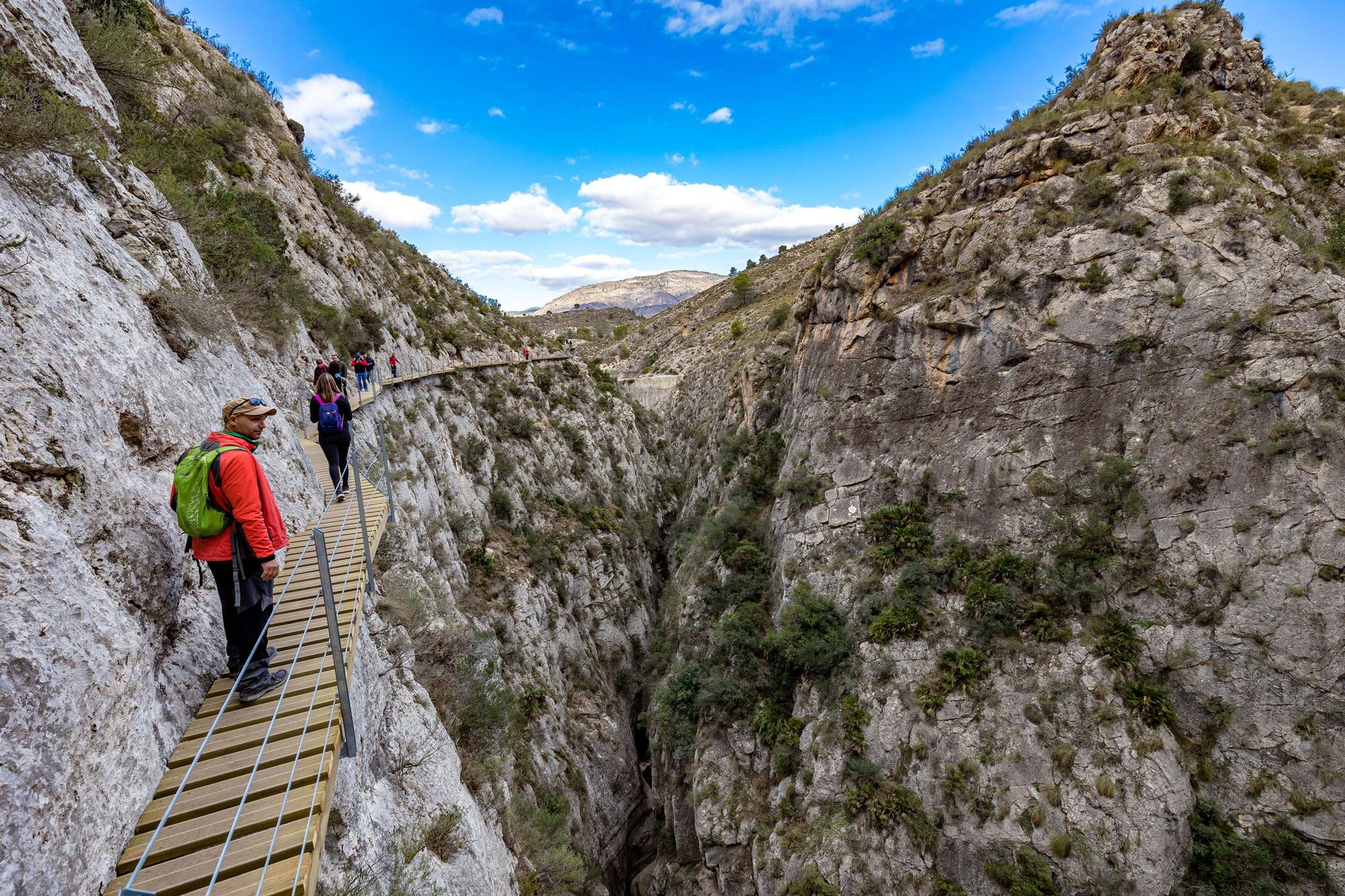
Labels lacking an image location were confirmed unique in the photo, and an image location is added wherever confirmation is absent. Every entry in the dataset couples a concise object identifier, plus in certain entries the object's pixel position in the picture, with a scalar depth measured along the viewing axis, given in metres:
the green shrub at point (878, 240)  18.34
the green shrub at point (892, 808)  11.65
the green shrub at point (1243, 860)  9.34
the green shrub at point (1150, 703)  11.02
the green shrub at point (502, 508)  20.81
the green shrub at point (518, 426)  25.14
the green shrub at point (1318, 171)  14.20
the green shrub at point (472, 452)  20.73
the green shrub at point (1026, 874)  10.38
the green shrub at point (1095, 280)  14.34
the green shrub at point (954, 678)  12.73
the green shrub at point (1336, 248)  12.18
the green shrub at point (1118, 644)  11.70
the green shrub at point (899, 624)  13.91
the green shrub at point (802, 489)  18.00
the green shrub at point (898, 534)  15.17
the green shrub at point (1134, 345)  13.52
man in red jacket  4.06
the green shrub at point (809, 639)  14.75
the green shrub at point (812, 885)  11.71
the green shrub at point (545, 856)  9.88
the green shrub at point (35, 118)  5.13
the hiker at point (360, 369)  15.38
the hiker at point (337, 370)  12.27
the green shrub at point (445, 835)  6.32
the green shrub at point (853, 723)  13.20
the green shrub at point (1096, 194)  15.05
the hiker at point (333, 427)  8.98
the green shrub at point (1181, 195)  13.89
